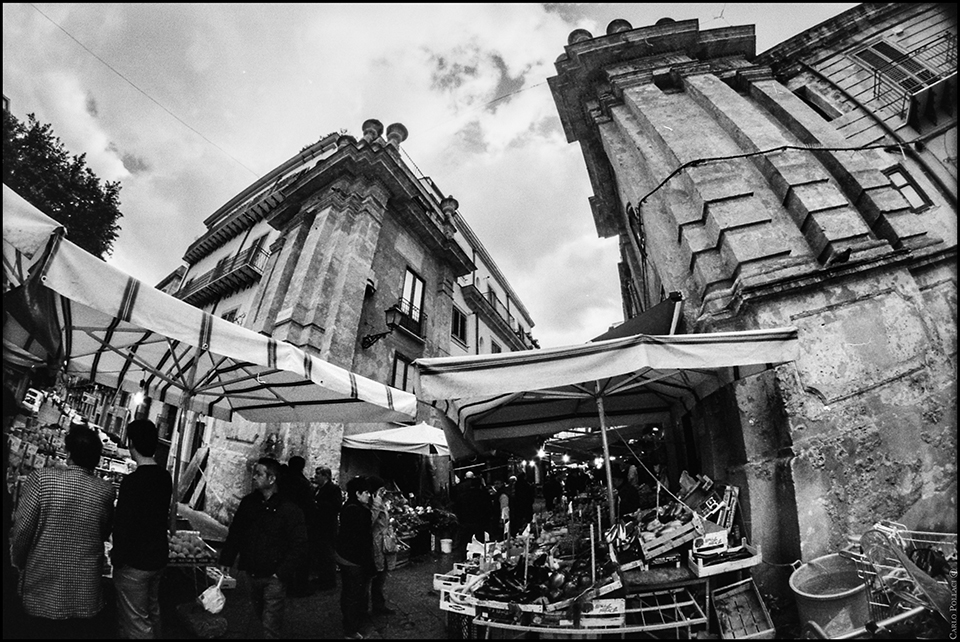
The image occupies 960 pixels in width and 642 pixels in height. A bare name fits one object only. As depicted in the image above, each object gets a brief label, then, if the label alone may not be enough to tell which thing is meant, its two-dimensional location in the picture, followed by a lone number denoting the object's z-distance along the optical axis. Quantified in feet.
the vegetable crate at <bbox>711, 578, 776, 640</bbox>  12.13
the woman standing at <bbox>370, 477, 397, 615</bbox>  16.10
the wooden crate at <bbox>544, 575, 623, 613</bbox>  11.36
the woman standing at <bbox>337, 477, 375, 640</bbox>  14.05
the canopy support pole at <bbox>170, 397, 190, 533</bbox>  13.42
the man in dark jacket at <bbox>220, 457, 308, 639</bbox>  11.89
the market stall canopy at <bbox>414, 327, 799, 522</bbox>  12.42
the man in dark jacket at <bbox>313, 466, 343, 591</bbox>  16.25
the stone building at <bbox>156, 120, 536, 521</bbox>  33.14
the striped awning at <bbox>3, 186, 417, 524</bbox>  9.21
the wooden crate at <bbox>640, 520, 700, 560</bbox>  12.61
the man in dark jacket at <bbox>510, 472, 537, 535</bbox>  35.32
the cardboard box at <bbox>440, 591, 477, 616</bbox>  11.87
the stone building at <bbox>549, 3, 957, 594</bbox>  15.19
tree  34.24
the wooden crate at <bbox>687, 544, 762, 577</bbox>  12.07
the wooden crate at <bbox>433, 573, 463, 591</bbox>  12.91
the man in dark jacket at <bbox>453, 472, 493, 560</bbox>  28.32
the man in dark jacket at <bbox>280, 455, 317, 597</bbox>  16.35
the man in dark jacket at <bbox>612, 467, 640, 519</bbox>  21.81
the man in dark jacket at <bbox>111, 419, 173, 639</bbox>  10.07
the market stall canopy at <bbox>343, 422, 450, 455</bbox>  28.50
